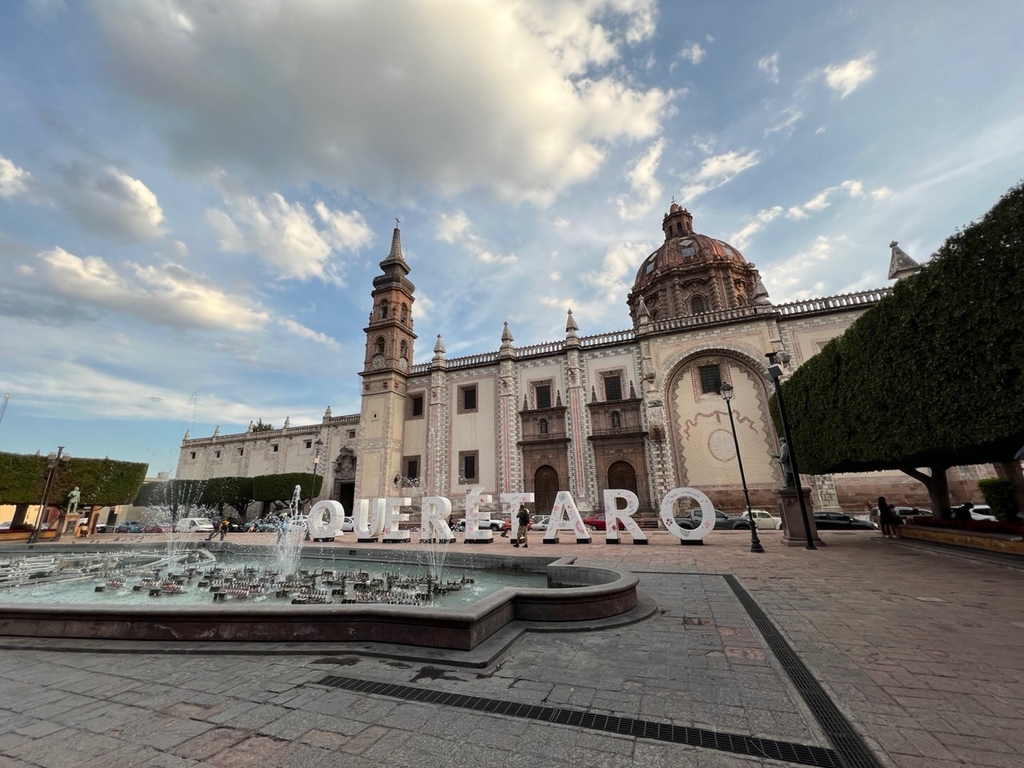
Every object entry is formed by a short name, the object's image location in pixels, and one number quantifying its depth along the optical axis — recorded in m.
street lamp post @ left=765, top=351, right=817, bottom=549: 11.82
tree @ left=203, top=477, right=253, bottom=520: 37.09
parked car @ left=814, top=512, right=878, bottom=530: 18.75
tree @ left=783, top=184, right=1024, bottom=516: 7.29
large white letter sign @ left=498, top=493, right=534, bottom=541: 15.40
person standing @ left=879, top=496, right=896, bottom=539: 13.97
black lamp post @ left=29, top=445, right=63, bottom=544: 17.79
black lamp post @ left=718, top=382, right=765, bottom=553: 11.30
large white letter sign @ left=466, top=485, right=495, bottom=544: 15.71
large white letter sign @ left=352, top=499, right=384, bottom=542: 17.11
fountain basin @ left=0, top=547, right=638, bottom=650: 4.14
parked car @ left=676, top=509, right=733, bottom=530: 19.34
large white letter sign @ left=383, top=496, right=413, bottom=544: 16.28
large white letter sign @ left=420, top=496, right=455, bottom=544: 14.55
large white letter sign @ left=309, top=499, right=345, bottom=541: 17.02
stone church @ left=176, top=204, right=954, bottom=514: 22.95
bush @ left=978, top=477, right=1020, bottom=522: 12.35
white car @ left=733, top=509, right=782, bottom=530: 20.23
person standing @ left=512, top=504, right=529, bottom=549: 14.19
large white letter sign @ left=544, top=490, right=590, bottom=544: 14.79
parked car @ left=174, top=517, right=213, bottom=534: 25.69
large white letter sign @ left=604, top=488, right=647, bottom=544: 14.16
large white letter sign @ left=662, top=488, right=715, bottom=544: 13.34
